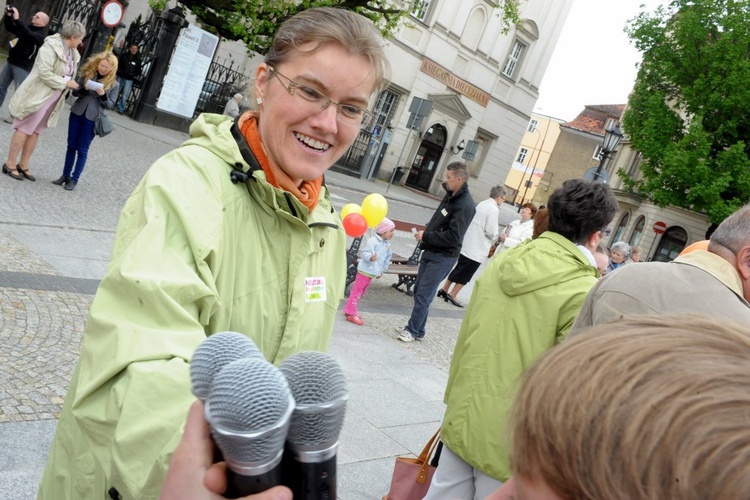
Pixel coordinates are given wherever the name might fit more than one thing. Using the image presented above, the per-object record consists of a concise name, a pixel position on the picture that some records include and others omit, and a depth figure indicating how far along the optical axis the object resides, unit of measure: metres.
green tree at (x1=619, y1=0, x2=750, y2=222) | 27.72
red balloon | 7.69
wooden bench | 9.23
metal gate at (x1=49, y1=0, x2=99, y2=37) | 19.84
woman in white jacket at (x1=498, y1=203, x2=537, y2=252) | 11.33
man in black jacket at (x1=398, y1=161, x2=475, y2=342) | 8.17
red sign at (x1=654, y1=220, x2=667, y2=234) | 36.56
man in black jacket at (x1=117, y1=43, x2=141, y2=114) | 18.80
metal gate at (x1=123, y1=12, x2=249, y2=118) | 19.23
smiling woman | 1.15
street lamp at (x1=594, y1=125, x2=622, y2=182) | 18.83
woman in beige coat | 8.48
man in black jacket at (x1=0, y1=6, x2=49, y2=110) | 10.71
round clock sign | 13.63
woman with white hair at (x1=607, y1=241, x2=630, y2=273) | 11.82
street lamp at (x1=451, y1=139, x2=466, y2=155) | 33.81
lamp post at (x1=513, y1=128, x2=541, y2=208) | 73.06
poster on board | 16.97
